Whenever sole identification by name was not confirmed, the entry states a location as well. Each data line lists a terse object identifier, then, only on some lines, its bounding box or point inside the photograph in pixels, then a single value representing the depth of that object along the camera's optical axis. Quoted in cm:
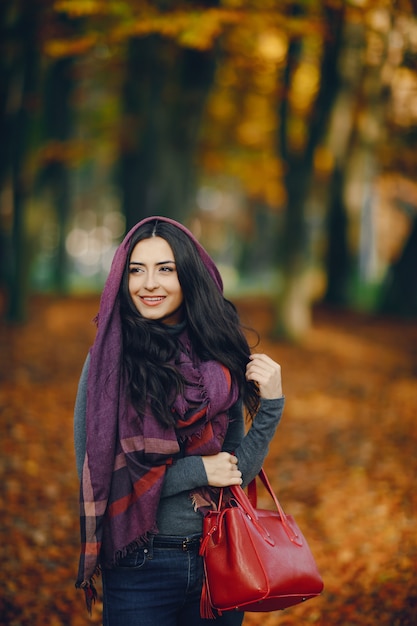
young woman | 210
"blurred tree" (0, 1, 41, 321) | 987
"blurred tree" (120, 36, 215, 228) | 885
